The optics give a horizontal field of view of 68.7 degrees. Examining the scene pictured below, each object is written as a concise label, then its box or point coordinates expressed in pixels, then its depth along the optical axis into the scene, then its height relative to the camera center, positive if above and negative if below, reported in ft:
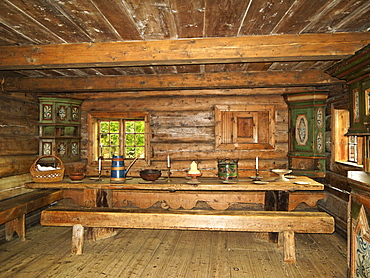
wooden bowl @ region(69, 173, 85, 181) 15.17 -2.01
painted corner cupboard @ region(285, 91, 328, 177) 18.30 +0.50
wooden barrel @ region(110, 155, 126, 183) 15.18 -1.69
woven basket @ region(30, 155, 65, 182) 14.69 -1.89
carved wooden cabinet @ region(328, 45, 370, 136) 11.05 +2.42
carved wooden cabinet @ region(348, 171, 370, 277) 8.79 -3.01
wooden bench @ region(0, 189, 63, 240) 14.30 -3.86
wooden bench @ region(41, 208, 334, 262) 12.37 -3.82
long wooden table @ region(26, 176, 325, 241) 13.78 -3.67
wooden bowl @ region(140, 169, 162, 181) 14.97 -1.94
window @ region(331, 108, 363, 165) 17.37 +0.01
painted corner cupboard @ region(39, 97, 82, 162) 19.93 +1.01
